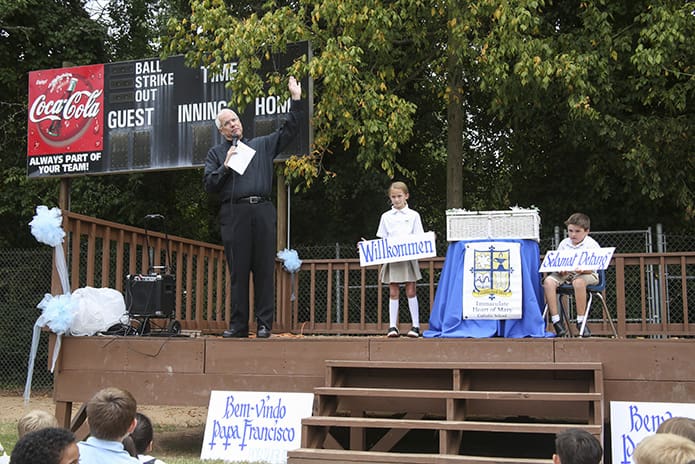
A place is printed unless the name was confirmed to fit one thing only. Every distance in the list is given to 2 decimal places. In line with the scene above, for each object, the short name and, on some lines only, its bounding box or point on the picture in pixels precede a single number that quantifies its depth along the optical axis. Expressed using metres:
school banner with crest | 6.46
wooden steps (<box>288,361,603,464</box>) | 5.49
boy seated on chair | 6.69
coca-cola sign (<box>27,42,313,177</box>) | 9.64
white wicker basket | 6.57
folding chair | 6.68
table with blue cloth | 6.45
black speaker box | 7.55
